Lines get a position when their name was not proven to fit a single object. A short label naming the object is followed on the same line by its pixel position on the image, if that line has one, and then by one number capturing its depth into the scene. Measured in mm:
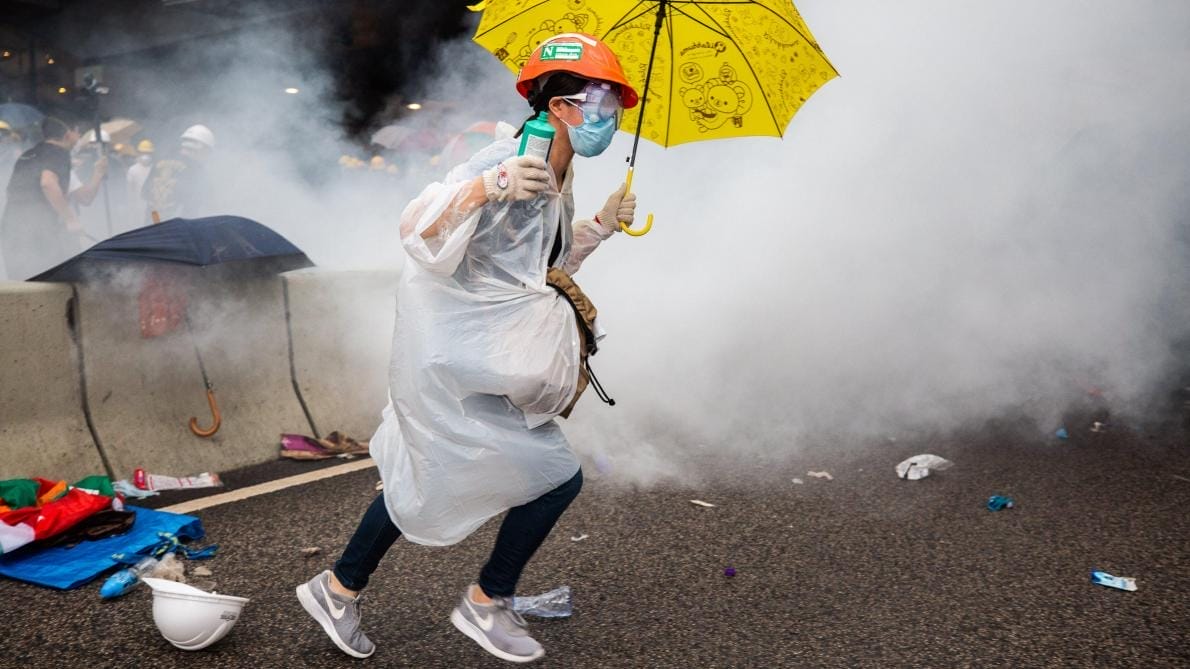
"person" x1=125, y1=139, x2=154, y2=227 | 9359
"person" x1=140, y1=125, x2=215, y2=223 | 7656
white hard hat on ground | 2580
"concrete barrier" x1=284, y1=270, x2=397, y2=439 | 5094
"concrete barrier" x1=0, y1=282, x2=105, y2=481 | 3859
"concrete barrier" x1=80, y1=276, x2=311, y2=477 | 4195
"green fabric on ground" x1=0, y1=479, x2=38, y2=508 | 3393
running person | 2338
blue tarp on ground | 3111
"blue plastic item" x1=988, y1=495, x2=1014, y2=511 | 4118
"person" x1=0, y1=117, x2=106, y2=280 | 6895
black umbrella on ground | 4137
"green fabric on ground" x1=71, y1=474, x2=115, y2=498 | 3893
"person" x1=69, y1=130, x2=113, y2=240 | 7863
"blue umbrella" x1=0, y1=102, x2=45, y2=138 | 9305
